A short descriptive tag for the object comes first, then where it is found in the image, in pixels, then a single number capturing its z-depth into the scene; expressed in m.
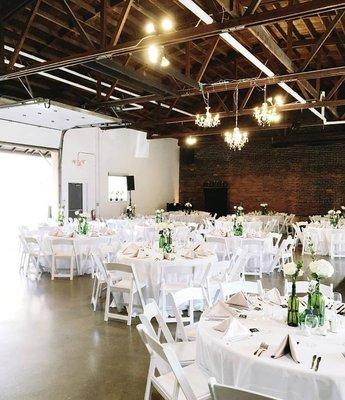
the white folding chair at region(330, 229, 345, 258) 10.77
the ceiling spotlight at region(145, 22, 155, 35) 5.83
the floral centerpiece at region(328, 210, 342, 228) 11.43
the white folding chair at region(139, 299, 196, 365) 3.15
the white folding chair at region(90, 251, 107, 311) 5.93
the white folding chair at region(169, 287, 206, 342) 3.42
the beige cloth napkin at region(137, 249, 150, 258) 5.98
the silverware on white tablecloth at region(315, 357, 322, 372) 2.29
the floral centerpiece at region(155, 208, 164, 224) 11.97
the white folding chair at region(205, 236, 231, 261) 8.65
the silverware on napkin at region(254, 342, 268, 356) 2.53
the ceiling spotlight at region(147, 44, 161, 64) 5.72
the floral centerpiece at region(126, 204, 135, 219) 13.78
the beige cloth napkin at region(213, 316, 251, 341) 2.71
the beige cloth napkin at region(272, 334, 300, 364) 2.41
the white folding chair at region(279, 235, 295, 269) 8.25
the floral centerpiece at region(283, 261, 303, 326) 2.99
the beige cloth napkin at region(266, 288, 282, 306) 3.52
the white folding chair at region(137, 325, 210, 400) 2.28
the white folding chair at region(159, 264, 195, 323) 5.35
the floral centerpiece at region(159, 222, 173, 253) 6.30
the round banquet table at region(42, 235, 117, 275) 8.37
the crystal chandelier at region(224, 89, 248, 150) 9.67
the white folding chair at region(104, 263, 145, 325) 5.17
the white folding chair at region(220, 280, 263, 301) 3.86
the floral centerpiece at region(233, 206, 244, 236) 9.40
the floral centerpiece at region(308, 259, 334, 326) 2.92
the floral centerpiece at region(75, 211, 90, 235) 9.00
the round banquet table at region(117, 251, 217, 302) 5.67
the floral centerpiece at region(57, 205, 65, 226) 10.25
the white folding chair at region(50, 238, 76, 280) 7.84
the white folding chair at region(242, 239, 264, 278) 8.56
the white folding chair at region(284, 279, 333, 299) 3.88
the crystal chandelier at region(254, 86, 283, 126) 8.46
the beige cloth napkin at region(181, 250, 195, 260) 6.03
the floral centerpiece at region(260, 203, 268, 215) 15.56
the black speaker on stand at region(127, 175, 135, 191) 15.70
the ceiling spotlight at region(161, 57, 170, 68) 6.55
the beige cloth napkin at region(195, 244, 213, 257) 6.20
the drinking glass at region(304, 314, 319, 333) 2.89
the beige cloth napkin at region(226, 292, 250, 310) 3.36
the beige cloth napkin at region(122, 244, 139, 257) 6.06
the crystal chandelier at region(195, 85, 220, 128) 8.92
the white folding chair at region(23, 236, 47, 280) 8.00
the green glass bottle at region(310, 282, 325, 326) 3.01
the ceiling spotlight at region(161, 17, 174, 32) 5.48
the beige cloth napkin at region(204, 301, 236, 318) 3.13
